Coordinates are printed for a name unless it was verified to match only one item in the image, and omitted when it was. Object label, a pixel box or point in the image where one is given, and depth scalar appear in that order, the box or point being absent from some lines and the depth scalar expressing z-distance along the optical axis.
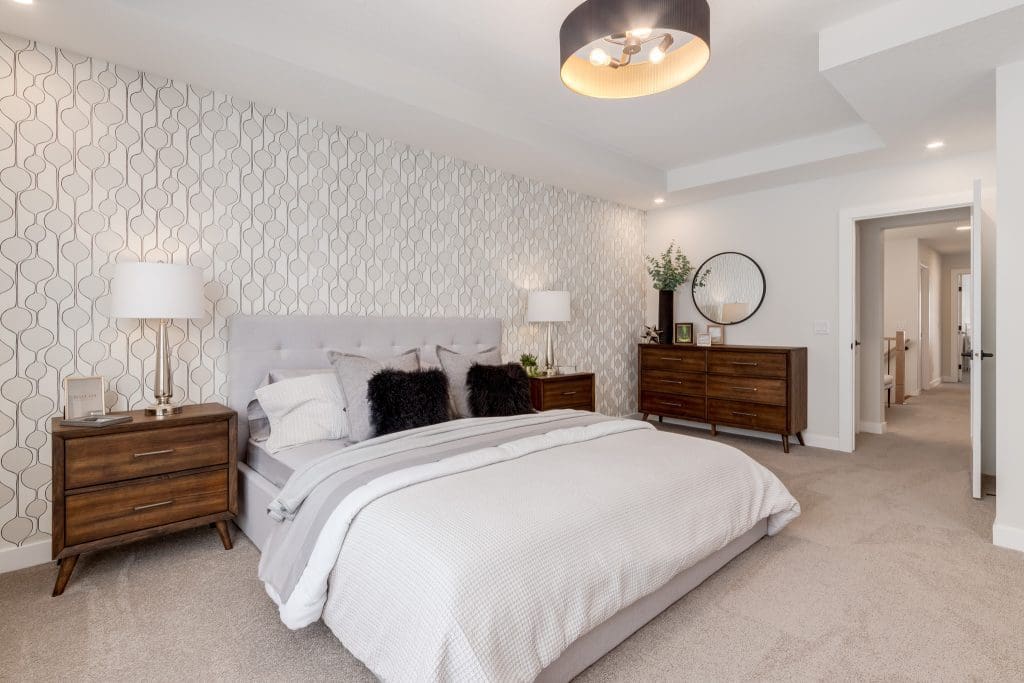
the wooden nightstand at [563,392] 4.09
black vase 5.51
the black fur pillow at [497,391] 3.16
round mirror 5.11
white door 3.26
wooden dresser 4.48
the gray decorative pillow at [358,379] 2.66
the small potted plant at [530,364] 4.41
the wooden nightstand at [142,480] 2.17
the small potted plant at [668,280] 5.45
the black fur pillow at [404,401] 2.65
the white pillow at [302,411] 2.68
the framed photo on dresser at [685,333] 5.43
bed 1.37
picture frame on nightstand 2.37
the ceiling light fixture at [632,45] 1.92
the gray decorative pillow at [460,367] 3.20
